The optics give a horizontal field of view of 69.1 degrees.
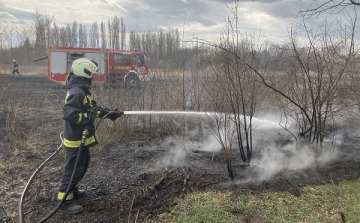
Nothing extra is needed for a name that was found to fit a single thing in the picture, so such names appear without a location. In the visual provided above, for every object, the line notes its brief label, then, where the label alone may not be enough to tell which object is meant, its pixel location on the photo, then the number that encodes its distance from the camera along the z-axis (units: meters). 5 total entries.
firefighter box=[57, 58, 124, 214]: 3.30
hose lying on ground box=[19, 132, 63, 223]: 2.84
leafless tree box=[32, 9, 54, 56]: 26.06
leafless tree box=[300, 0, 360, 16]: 4.30
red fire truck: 15.66
